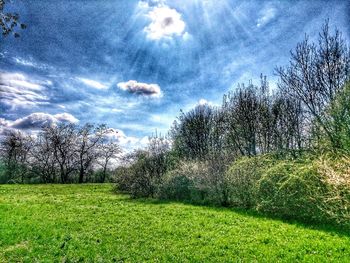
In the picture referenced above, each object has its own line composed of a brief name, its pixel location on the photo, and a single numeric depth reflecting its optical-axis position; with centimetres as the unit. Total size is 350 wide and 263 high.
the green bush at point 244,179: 1774
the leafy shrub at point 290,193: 1299
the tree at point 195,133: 3589
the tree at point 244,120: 2816
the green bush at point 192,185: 2189
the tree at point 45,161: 5515
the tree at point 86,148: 5838
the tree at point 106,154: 5995
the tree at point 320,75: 1861
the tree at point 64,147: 5603
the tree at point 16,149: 5522
